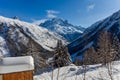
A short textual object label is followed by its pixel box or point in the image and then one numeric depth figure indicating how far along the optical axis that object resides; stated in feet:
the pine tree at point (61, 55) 48.91
